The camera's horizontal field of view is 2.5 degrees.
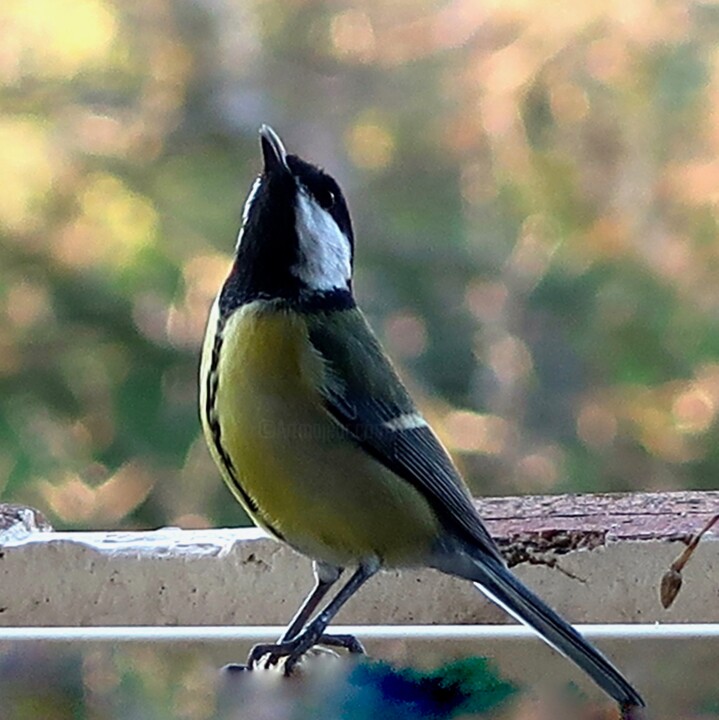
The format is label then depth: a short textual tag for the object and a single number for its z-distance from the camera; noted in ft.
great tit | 10.89
